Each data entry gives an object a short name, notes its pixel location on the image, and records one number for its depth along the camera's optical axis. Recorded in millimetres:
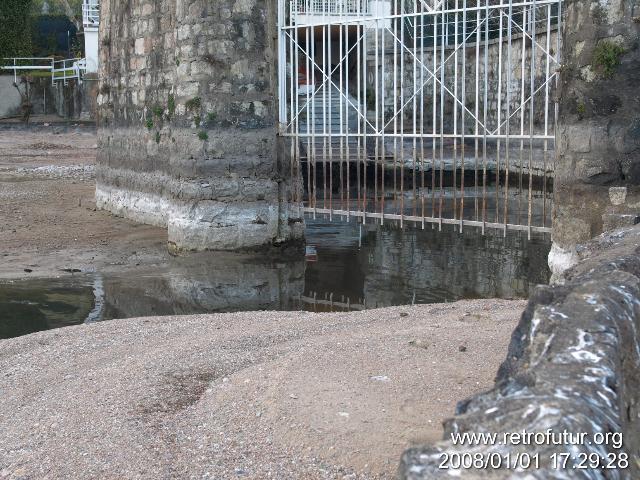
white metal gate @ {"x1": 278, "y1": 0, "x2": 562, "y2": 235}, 9133
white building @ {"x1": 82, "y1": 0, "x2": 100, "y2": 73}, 31016
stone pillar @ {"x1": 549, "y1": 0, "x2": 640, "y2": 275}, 6504
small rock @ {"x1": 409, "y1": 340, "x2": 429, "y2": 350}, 5488
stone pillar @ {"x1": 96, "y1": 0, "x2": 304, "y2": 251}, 10422
